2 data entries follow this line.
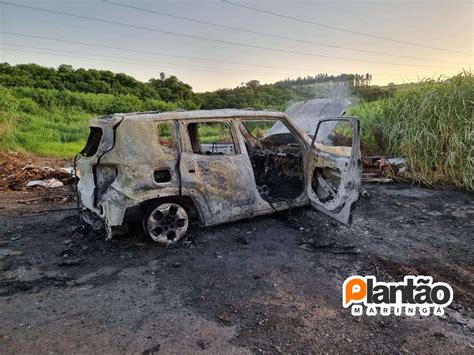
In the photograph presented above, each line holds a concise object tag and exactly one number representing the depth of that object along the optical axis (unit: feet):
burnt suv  12.64
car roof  13.19
